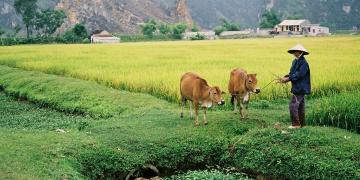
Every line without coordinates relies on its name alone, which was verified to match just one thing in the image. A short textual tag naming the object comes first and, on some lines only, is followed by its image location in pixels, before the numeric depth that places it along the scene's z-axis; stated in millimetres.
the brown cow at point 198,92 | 9427
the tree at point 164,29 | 89000
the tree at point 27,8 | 72000
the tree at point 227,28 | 89875
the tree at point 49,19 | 71750
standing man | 8934
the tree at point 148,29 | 84125
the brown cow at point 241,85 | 9781
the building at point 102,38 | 69750
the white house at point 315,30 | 83925
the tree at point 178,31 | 83125
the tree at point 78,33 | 66019
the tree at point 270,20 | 90250
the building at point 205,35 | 83562
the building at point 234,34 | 80569
